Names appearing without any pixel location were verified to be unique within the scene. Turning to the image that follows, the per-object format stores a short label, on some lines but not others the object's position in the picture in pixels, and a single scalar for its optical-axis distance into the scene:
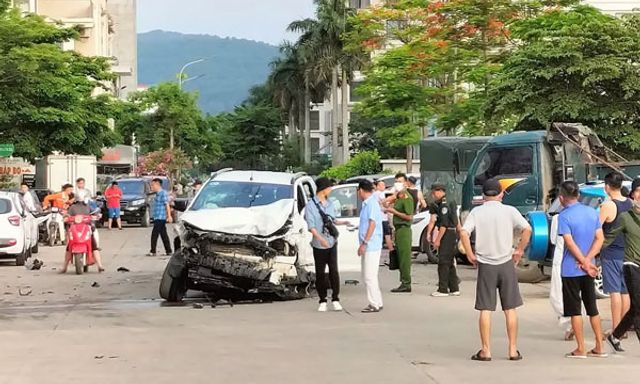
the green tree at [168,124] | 80.88
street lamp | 84.55
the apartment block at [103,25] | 77.88
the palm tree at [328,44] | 71.00
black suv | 43.19
